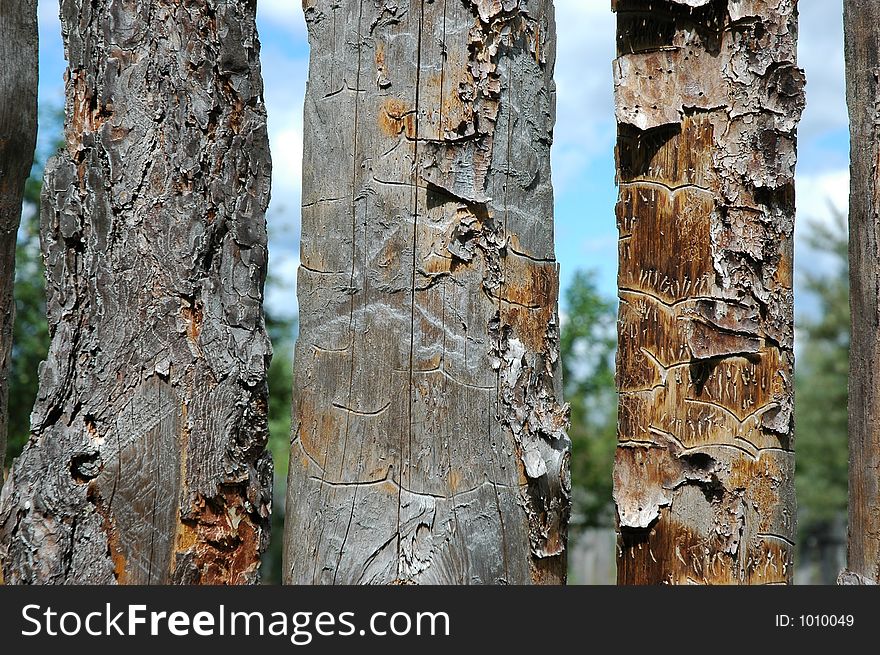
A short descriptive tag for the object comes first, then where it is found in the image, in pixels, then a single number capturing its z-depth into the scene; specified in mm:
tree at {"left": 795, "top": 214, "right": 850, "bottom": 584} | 15547
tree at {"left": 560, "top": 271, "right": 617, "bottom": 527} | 9938
